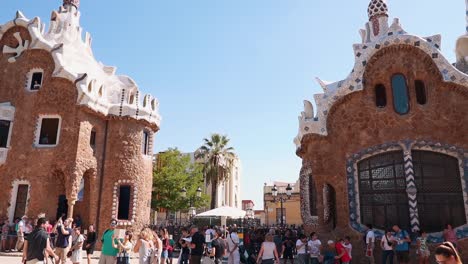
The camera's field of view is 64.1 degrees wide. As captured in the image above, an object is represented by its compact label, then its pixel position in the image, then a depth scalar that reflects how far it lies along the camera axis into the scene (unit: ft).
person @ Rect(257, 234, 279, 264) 28.43
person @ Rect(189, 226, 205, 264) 30.48
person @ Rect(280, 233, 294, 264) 43.95
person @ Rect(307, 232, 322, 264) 36.78
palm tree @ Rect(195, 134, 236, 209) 103.64
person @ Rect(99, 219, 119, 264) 27.37
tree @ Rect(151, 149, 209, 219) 95.50
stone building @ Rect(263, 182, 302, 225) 132.98
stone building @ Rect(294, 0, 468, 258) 43.19
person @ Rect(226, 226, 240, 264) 35.24
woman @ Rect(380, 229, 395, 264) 36.70
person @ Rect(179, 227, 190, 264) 35.37
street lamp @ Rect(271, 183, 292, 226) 68.11
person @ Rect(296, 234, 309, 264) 37.27
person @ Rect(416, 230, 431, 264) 35.73
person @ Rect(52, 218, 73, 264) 32.51
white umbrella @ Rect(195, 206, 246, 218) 61.43
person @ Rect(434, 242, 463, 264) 12.36
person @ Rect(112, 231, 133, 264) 27.30
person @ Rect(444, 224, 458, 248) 38.57
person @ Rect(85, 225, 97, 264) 37.18
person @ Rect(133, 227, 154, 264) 27.61
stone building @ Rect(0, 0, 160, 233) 59.62
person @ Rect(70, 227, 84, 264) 33.55
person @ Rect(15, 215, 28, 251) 52.62
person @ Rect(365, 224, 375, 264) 40.22
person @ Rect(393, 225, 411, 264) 35.68
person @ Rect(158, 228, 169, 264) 38.55
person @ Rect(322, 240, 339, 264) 38.45
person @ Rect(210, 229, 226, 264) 34.42
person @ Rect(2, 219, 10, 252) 53.01
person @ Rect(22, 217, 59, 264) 24.39
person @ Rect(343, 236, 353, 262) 36.39
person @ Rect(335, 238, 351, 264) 35.53
